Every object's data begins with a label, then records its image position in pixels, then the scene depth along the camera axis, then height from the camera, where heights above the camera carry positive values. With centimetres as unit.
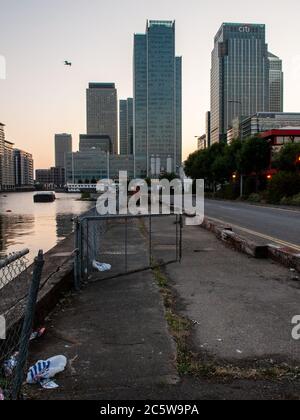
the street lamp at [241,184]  6489 -91
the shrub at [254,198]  5447 -240
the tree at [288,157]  5256 +221
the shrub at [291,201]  4131 -209
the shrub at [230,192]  6888 -212
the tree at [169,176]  15538 +47
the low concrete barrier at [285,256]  990 -174
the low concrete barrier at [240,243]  1180 -182
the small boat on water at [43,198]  11125 -470
